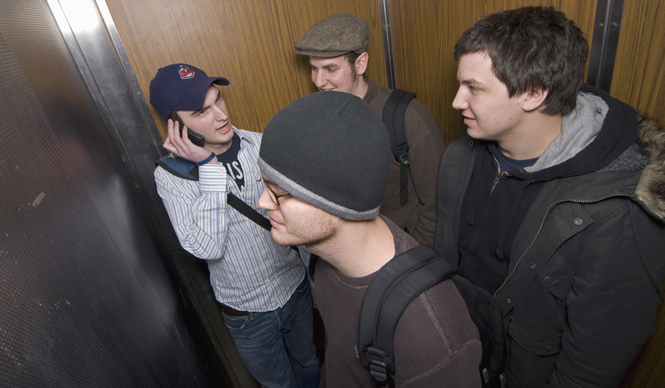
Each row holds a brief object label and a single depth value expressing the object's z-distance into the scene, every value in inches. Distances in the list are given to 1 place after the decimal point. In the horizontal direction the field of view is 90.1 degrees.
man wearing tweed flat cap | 71.6
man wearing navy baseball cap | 59.0
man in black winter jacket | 40.8
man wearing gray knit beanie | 34.4
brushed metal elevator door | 20.1
